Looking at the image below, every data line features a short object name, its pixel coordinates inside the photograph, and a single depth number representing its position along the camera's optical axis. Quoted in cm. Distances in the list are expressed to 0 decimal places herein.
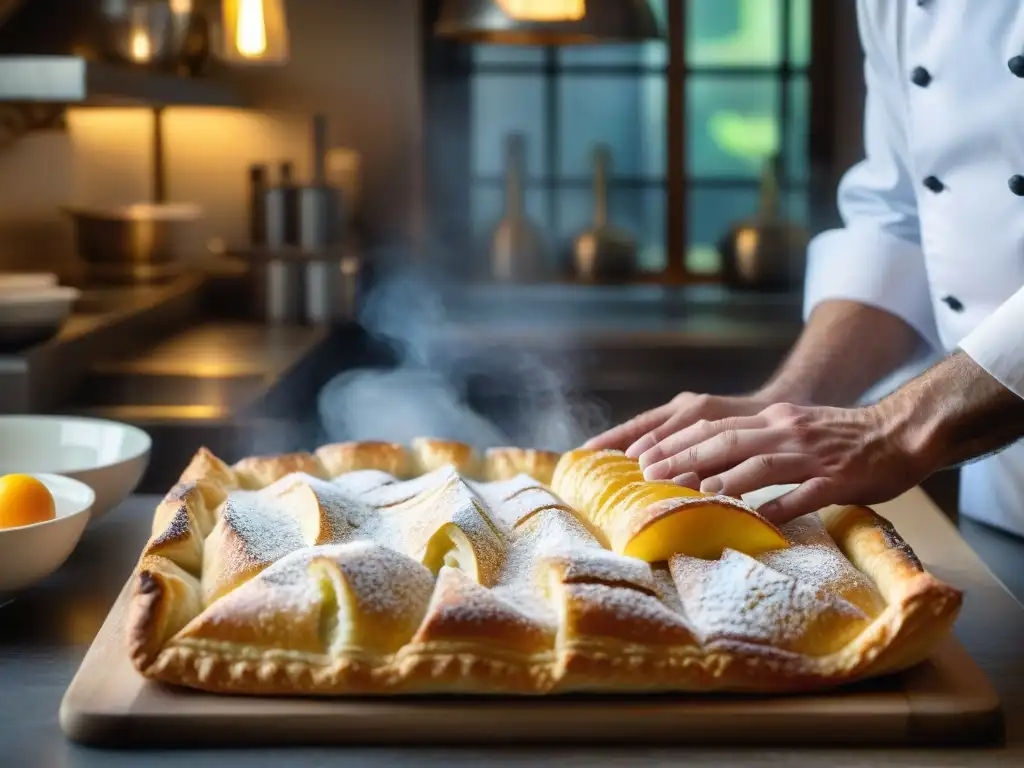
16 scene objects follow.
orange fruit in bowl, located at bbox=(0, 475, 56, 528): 109
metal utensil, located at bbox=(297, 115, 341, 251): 418
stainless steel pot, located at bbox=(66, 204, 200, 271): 367
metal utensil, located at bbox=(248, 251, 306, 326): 416
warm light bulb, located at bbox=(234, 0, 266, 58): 329
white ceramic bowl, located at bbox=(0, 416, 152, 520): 146
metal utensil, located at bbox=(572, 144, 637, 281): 467
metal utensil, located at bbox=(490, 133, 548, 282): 471
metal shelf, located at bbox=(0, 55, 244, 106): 253
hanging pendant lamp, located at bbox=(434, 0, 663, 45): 223
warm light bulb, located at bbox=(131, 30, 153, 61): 348
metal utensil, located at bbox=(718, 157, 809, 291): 453
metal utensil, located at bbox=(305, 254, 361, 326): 413
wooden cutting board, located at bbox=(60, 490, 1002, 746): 84
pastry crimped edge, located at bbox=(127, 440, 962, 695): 85
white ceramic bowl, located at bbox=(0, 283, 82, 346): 238
